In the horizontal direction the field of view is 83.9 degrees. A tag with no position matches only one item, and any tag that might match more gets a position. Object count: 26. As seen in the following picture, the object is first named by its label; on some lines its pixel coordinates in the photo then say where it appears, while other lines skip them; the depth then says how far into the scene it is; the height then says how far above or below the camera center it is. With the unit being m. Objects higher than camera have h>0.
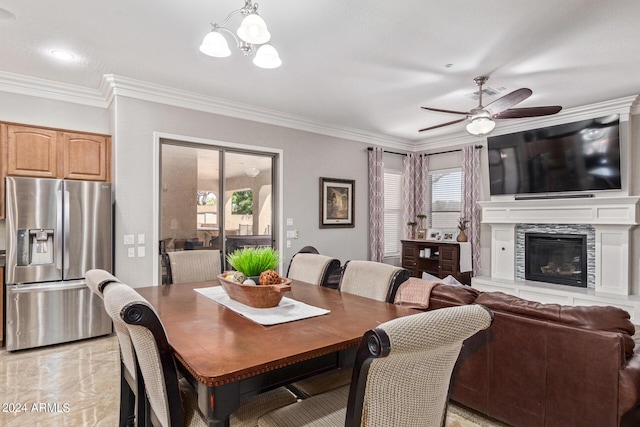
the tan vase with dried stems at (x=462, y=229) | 5.94 -0.22
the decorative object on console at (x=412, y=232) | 6.74 -0.30
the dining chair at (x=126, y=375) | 1.51 -0.75
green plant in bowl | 2.07 -0.26
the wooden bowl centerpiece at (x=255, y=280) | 1.80 -0.35
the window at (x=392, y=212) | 6.70 +0.08
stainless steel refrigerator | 3.37 -0.41
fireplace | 4.91 -0.61
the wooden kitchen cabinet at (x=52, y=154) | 3.53 +0.65
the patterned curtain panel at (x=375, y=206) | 6.20 +0.18
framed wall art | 5.64 +0.22
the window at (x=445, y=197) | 6.44 +0.35
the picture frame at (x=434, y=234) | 6.26 -0.33
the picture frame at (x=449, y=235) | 6.12 -0.33
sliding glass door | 4.24 +0.23
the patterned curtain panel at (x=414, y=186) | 6.80 +0.58
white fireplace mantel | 4.42 -0.06
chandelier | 1.88 +1.00
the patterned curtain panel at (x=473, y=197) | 5.85 +0.32
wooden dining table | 1.14 -0.49
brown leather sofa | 1.66 -0.76
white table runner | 1.66 -0.48
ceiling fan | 3.35 +1.03
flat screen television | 4.56 +0.81
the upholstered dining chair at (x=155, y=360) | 1.19 -0.52
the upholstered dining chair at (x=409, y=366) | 0.89 -0.42
